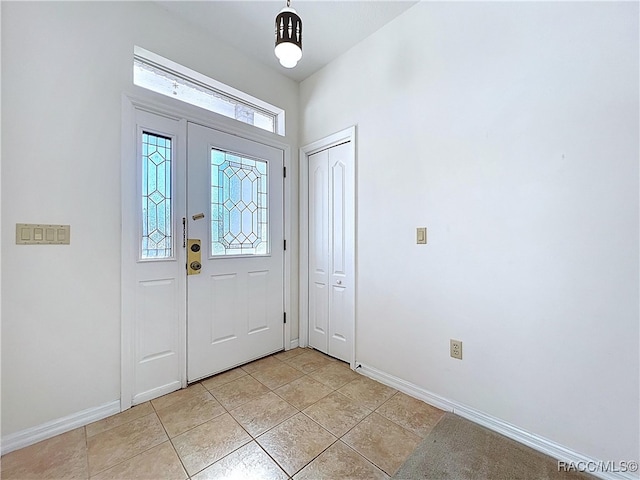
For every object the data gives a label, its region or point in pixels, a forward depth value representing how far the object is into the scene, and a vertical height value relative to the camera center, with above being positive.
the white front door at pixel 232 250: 2.16 -0.11
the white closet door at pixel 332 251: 2.46 -0.12
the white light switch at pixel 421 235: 1.93 +0.02
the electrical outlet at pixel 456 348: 1.77 -0.71
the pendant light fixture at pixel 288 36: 1.38 +1.01
